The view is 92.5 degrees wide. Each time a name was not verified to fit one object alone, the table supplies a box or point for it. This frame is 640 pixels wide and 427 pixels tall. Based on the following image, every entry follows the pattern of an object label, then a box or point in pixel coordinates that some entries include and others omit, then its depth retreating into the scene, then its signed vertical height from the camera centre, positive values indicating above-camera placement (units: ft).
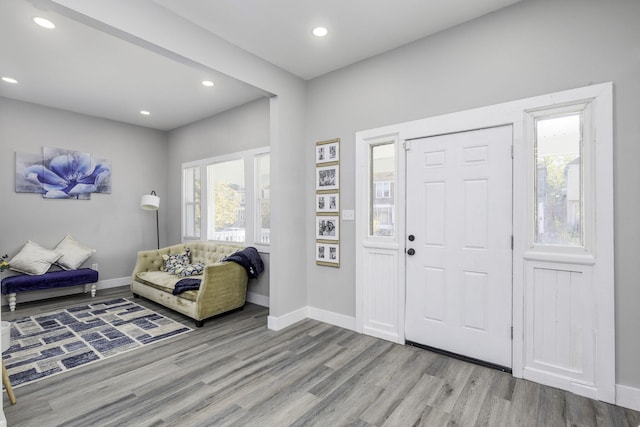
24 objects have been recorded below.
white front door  8.52 -0.94
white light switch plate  11.47 -0.09
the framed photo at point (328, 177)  11.86 +1.39
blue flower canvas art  15.52 +2.11
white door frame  7.11 -0.33
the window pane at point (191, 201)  19.12 +0.74
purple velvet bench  13.97 -3.28
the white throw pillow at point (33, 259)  14.71 -2.25
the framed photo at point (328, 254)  11.91 -1.65
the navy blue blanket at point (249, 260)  13.48 -2.11
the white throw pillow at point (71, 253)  15.99 -2.13
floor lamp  17.84 +0.64
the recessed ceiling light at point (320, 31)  9.32 +5.59
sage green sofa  12.19 -3.14
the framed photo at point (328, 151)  11.85 +2.43
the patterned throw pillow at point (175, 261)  15.67 -2.56
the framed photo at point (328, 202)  11.86 +0.41
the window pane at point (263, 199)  15.07 +0.69
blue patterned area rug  9.05 -4.44
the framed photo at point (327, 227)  11.89 -0.57
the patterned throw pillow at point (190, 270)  14.74 -2.80
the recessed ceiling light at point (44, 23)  8.75 +5.54
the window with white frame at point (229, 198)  15.26 +0.82
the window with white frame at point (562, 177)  7.50 +0.90
